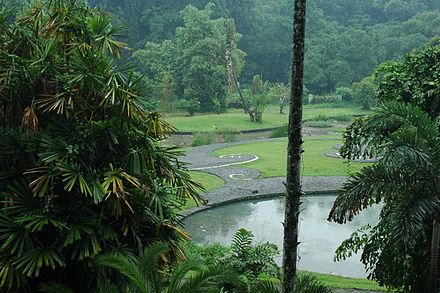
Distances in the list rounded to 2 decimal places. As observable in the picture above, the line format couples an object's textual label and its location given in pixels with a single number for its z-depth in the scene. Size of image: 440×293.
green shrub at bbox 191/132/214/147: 26.23
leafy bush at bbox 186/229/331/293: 7.17
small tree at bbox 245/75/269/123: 33.94
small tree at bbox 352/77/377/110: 38.46
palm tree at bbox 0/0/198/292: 5.25
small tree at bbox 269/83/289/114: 38.91
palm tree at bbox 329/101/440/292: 5.75
